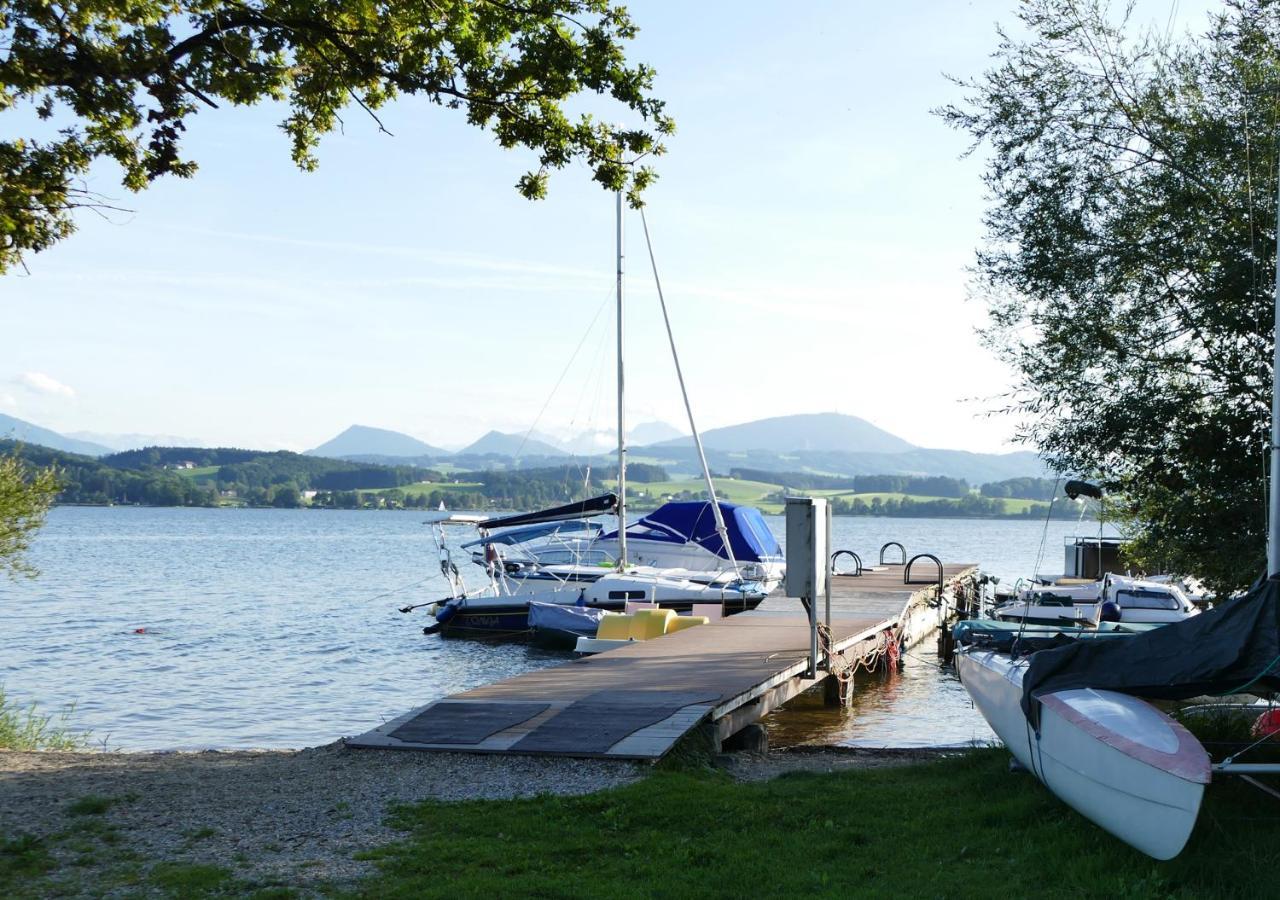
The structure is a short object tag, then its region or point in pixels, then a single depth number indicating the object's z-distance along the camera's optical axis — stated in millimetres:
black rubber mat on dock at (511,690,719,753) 10406
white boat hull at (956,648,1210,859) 6484
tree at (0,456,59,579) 17281
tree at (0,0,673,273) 9188
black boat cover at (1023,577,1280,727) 7453
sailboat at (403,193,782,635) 28484
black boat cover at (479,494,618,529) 30578
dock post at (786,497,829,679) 13945
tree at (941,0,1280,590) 12805
